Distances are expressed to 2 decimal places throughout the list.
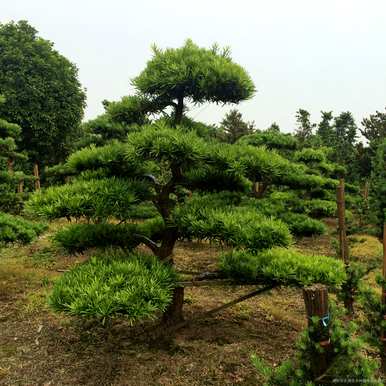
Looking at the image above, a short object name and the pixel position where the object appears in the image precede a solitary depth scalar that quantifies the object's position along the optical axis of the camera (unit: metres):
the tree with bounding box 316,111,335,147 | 22.59
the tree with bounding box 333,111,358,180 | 21.47
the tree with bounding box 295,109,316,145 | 23.34
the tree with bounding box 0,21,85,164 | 18.48
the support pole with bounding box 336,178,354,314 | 6.12
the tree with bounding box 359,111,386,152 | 22.20
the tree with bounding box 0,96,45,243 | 6.15
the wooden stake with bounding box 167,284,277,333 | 4.56
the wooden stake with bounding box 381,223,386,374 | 3.91
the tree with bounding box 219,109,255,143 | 22.33
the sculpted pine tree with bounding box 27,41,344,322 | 3.66
